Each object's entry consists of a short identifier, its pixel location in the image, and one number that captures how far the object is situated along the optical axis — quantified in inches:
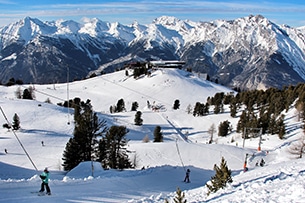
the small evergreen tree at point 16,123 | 2494.3
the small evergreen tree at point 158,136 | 2783.0
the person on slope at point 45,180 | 697.0
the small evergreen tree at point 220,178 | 725.3
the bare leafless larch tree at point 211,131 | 3245.6
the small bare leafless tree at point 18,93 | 4523.6
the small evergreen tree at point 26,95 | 4210.9
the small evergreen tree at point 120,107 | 4377.5
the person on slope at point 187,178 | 1122.2
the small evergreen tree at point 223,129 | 3306.6
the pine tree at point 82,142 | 1425.9
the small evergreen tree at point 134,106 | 4485.7
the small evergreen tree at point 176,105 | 4702.3
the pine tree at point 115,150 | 1589.6
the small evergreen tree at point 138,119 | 3385.1
